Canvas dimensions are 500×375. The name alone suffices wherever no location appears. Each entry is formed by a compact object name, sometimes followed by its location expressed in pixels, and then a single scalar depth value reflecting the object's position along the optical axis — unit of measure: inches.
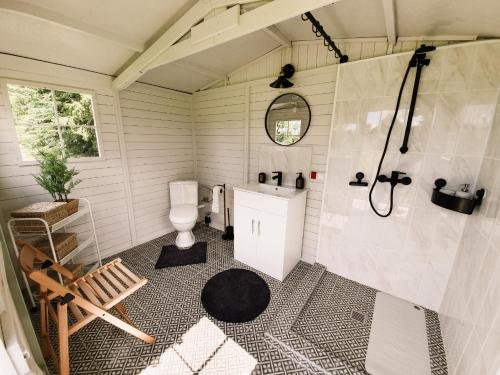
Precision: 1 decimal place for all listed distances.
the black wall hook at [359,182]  76.4
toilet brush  119.6
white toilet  104.7
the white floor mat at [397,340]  55.1
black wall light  83.4
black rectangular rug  97.7
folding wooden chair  46.4
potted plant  67.3
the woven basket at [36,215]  60.7
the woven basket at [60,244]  66.6
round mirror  88.4
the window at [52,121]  71.6
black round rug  70.4
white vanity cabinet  81.4
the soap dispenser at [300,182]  90.7
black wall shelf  55.5
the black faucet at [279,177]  96.6
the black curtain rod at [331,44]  54.6
